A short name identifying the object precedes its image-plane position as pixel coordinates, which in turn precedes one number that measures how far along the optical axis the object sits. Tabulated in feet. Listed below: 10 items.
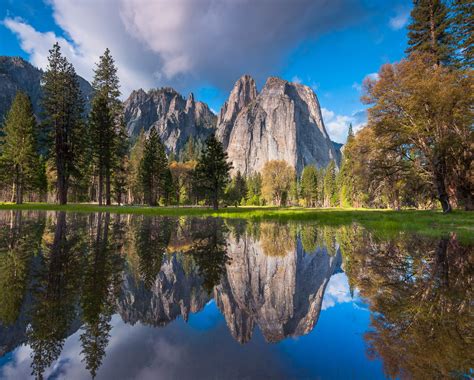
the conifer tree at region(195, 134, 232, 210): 101.50
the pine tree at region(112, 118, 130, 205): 124.27
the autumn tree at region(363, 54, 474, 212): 70.18
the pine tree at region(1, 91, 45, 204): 119.96
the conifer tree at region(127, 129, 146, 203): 206.73
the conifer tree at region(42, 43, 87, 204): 104.32
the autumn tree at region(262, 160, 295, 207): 254.47
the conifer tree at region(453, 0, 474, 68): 88.79
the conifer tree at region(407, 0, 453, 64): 93.84
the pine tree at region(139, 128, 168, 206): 158.71
